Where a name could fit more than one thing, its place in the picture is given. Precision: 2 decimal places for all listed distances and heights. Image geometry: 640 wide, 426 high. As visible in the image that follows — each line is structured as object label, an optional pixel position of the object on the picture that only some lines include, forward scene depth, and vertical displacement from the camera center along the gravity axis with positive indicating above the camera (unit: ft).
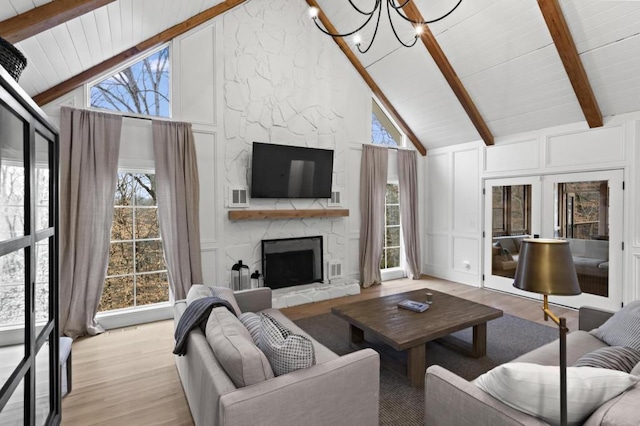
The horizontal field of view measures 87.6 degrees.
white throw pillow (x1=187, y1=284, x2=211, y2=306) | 8.48 -2.14
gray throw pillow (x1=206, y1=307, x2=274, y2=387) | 5.14 -2.32
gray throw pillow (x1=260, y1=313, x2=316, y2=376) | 5.49 -2.37
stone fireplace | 15.67 -3.11
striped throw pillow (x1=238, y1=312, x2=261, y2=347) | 6.55 -2.47
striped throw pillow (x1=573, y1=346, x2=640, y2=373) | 5.63 -2.59
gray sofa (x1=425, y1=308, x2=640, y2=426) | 3.87 -2.67
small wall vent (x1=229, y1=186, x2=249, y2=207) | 15.08 +0.64
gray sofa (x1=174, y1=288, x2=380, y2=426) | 4.81 -2.90
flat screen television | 15.37 +1.92
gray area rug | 7.61 -4.37
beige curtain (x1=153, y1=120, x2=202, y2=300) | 13.23 +0.39
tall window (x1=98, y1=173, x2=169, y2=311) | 13.14 -1.58
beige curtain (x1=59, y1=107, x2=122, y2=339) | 11.55 +0.07
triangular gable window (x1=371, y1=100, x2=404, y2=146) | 20.13 +5.02
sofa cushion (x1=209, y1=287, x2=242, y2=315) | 8.93 -2.26
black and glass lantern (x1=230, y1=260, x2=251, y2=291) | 14.90 -2.95
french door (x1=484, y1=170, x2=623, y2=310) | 13.65 -0.57
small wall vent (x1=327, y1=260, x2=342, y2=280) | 17.74 -3.14
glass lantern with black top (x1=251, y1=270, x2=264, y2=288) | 15.29 -3.22
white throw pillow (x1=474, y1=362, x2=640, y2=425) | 4.11 -2.23
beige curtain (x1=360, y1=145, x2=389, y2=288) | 18.69 -0.22
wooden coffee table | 8.54 -3.13
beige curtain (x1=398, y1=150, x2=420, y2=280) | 20.40 +0.19
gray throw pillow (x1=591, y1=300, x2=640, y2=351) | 6.75 -2.54
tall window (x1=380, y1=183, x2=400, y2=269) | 20.70 -1.18
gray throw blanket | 7.00 -2.28
